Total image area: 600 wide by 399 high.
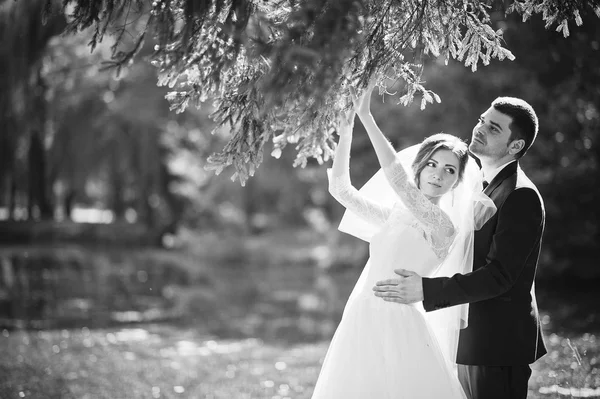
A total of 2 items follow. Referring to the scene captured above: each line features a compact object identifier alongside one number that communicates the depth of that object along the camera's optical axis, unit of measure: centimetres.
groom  354
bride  378
